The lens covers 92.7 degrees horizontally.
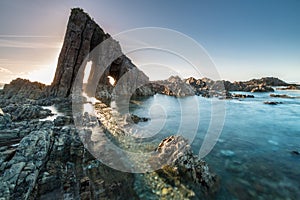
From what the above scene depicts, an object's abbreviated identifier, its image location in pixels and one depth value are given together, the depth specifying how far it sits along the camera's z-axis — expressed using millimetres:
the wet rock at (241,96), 52162
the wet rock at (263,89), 76969
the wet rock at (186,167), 6514
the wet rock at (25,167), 4656
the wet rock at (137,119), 18062
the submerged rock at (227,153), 9922
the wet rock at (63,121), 13259
